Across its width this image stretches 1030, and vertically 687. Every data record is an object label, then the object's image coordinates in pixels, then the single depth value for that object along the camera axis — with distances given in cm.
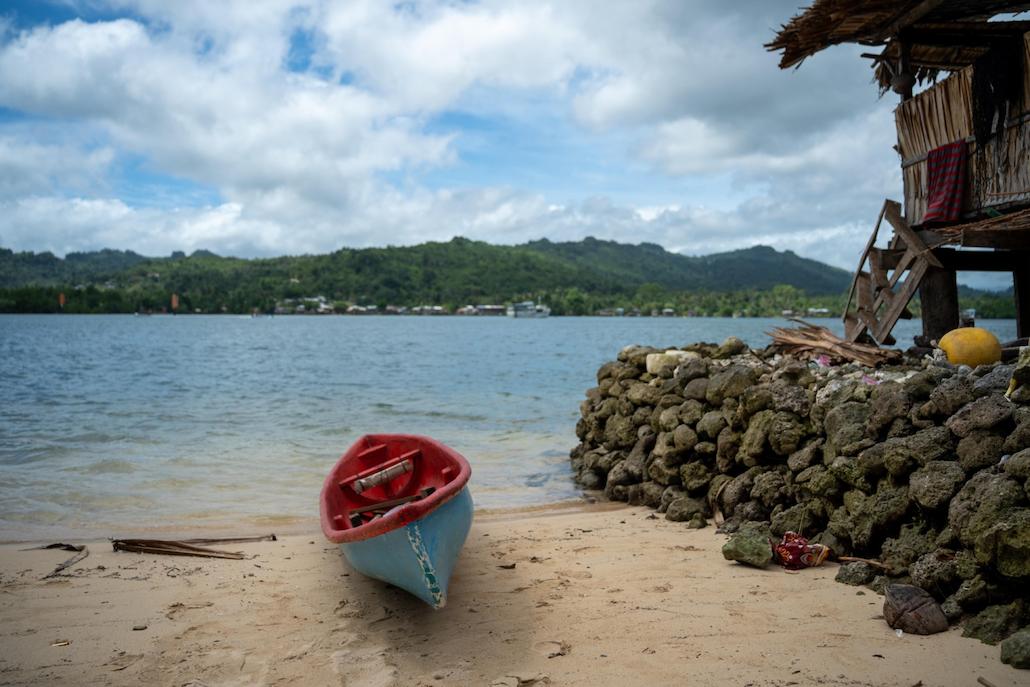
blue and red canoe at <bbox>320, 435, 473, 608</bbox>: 547
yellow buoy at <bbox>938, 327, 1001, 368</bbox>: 816
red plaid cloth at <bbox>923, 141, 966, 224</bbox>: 938
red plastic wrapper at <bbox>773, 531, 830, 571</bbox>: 632
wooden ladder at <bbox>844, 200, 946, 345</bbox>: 1013
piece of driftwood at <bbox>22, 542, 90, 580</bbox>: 714
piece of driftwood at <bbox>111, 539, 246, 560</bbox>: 760
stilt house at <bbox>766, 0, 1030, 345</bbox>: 858
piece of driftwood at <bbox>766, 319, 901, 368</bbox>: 870
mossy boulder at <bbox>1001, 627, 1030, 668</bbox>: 423
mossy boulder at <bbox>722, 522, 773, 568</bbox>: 652
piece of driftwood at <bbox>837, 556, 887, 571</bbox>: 580
